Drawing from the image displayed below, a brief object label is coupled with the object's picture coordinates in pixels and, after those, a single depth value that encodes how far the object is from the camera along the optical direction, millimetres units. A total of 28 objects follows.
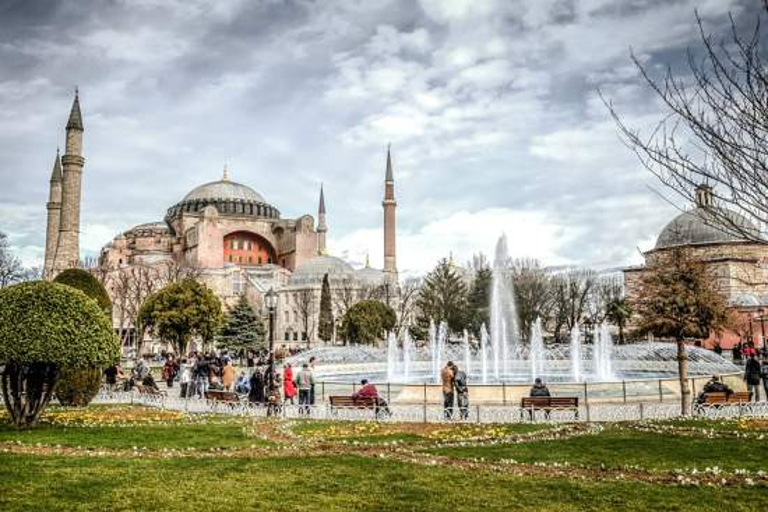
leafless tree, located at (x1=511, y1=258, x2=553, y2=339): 41375
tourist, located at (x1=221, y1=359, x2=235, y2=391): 16203
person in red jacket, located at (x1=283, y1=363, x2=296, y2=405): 13898
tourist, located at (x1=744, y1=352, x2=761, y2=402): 13680
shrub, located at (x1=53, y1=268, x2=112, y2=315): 20016
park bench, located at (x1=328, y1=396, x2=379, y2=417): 12242
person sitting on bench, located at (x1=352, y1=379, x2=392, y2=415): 12305
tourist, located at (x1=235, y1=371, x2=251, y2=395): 16125
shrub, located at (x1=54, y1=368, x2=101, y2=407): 14594
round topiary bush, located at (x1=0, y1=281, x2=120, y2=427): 10148
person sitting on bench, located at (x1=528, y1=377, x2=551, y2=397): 12391
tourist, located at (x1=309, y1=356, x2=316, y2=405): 13797
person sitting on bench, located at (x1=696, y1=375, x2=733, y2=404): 12312
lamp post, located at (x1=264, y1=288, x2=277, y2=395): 12925
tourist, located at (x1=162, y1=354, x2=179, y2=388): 21453
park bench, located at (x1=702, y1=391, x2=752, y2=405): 12141
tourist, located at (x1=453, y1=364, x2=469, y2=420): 12242
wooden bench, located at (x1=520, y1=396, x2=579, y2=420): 11422
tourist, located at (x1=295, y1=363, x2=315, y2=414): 13695
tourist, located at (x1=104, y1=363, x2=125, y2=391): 18834
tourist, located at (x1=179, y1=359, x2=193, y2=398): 16992
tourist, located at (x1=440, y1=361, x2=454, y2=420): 12397
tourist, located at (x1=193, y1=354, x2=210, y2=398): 17469
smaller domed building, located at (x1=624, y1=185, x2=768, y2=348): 36781
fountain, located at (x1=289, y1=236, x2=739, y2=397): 22172
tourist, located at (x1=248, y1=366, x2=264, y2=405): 14383
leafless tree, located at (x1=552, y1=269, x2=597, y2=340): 43906
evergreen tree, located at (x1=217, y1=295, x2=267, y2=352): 37562
